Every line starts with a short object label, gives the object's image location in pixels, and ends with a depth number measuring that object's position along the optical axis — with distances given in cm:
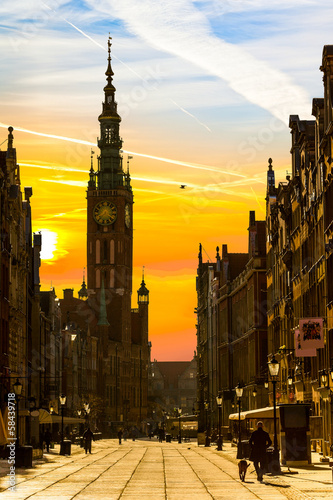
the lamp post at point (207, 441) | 8556
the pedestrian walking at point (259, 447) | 3531
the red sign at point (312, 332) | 5097
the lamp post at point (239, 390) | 5784
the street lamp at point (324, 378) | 5304
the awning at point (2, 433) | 5828
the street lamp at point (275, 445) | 3869
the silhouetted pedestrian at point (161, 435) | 12650
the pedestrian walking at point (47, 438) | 7431
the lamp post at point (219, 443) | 7350
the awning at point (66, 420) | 7926
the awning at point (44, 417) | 6738
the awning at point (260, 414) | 5085
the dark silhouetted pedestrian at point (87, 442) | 7091
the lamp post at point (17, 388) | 5215
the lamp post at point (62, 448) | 6444
